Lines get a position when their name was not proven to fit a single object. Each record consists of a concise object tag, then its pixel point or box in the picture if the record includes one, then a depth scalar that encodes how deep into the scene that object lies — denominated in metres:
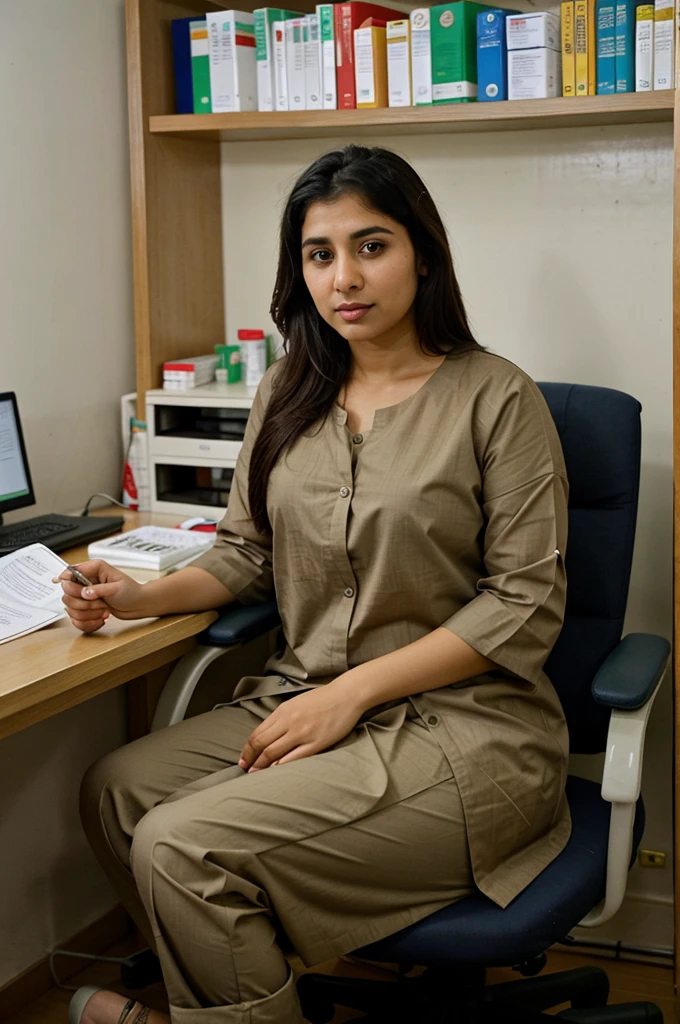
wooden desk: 1.50
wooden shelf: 1.96
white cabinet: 2.33
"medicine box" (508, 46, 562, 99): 2.02
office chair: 1.67
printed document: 1.71
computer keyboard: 2.02
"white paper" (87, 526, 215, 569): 1.97
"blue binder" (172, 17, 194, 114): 2.36
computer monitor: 2.09
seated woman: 1.47
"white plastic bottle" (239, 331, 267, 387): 2.44
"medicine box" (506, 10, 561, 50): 2.00
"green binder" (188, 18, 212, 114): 2.31
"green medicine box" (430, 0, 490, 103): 2.06
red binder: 2.14
